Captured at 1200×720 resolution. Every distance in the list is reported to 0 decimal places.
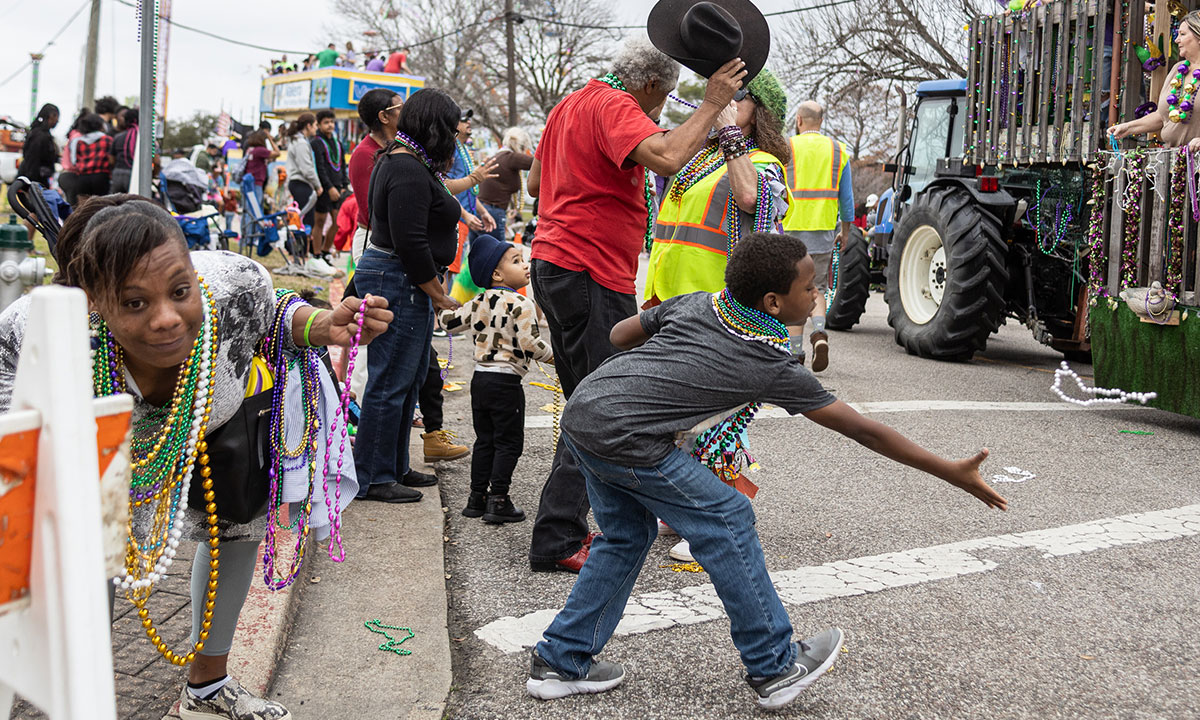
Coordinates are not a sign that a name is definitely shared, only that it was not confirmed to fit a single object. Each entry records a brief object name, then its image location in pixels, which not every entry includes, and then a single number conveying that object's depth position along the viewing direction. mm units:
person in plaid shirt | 10766
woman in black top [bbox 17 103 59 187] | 11945
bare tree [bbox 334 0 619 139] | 37438
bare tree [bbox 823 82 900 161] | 26162
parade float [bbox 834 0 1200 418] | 6305
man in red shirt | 3781
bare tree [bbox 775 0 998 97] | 22703
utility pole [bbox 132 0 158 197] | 4438
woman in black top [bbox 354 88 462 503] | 4461
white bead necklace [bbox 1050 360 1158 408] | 6484
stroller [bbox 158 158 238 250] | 12023
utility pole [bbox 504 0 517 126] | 36719
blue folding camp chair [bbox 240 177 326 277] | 14633
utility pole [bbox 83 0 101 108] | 25500
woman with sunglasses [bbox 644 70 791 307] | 4012
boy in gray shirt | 2764
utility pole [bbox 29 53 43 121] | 36334
